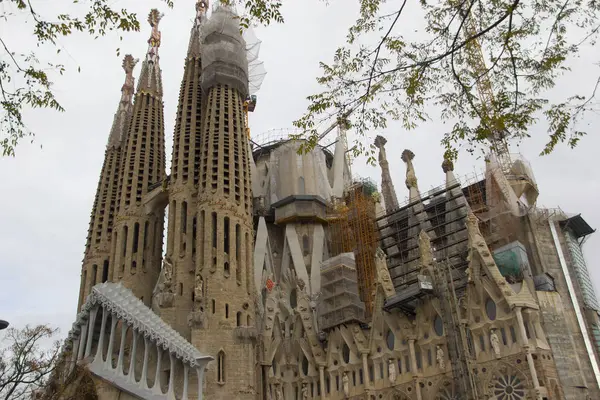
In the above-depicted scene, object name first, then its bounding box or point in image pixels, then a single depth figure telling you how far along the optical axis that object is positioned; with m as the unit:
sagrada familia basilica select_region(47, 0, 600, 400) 25.98
